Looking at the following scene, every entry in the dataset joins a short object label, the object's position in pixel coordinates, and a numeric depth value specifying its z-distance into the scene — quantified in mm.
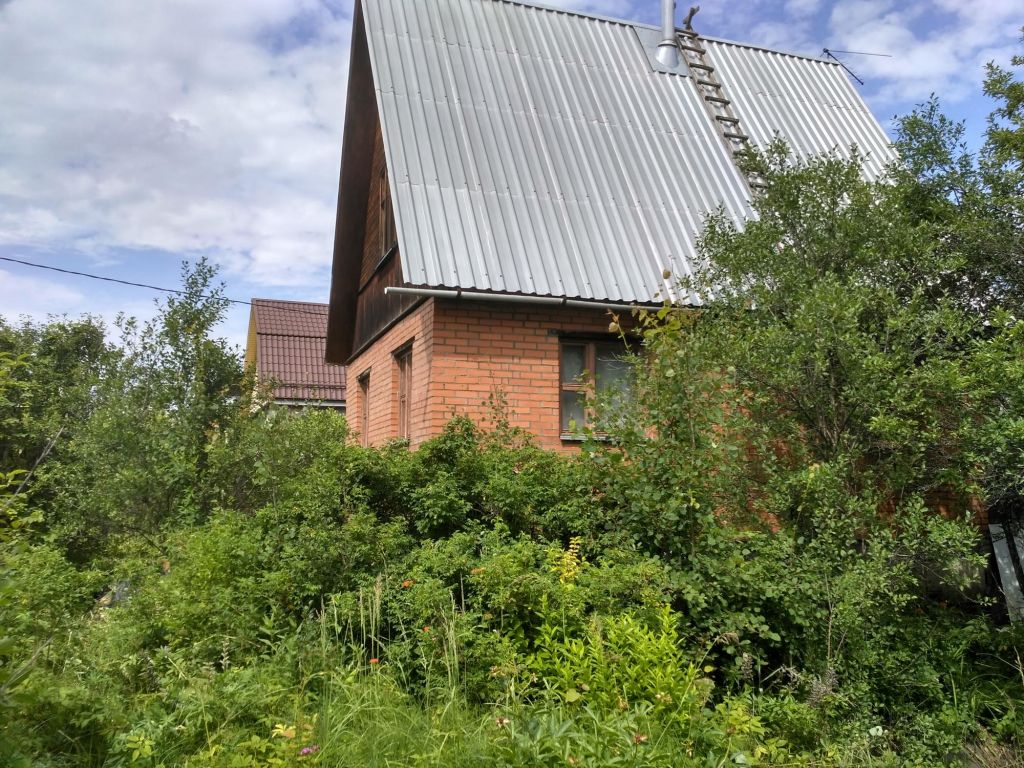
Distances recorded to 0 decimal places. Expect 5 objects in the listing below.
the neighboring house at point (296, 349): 20625
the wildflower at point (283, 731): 3363
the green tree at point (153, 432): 7391
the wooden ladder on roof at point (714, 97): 10508
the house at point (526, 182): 7977
